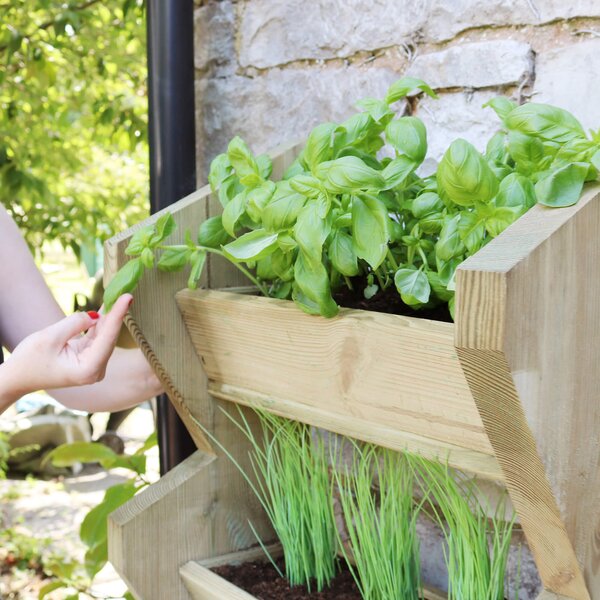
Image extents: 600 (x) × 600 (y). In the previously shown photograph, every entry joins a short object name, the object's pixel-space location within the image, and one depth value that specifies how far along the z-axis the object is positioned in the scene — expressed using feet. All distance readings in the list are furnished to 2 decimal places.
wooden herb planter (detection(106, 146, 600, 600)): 1.82
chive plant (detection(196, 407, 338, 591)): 3.17
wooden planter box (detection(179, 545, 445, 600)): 3.06
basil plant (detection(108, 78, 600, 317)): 2.12
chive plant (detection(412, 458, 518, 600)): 2.59
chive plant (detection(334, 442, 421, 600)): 2.88
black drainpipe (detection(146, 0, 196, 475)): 4.01
